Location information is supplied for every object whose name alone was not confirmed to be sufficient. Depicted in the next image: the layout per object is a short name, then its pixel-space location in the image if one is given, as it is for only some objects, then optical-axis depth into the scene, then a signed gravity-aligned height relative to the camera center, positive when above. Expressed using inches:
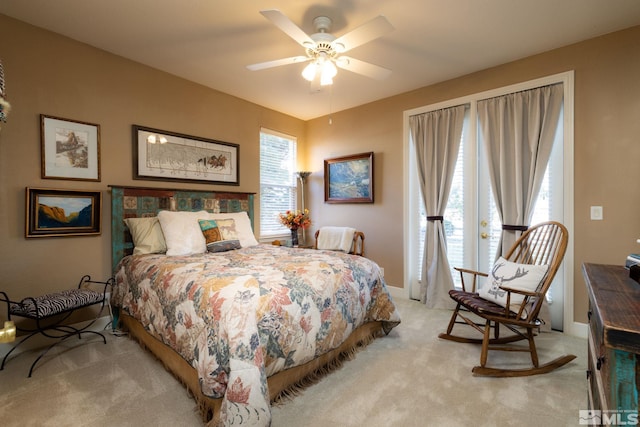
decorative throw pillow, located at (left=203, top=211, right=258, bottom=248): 128.4 -6.6
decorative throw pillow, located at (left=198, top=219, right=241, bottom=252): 114.4 -9.5
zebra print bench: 82.7 -28.2
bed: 57.7 -23.9
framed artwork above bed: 122.9 +26.1
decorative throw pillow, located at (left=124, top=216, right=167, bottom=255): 108.9 -8.7
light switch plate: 102.2 -0.5
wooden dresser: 28.9 -15.1
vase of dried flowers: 164.6 -5.5
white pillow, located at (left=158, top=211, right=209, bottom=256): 107.2 -7.9
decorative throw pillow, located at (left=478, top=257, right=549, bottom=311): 86.2 -21.3
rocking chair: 80.4 -26.7
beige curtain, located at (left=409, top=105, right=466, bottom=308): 135.3 +15.1
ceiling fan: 72.3 +48.2
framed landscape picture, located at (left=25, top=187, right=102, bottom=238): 96.0 +0.0
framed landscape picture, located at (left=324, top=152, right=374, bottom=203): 164.4 +20.2
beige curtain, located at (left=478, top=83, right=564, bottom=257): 111.2 +27.0
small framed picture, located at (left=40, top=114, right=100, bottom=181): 99.3 +23.3
